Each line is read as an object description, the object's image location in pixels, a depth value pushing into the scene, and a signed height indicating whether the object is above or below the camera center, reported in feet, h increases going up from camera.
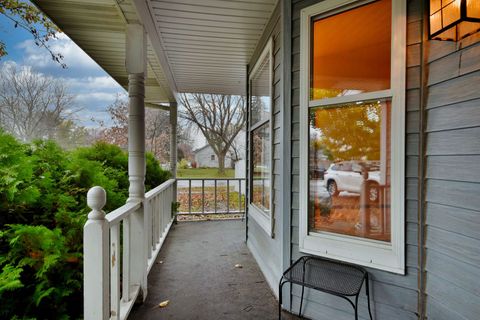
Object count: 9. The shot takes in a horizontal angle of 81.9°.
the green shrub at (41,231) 4.53 -1.44
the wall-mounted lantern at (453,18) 4.27 +2.26
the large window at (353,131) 6.11 +0.54
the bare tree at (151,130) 31.60 +2.75
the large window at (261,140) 9.95 +0.59
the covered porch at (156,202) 6.23 -1.22
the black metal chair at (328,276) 5.97 -2.90
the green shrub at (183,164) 30.83 -1.23
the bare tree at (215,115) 31.65 +4.50
